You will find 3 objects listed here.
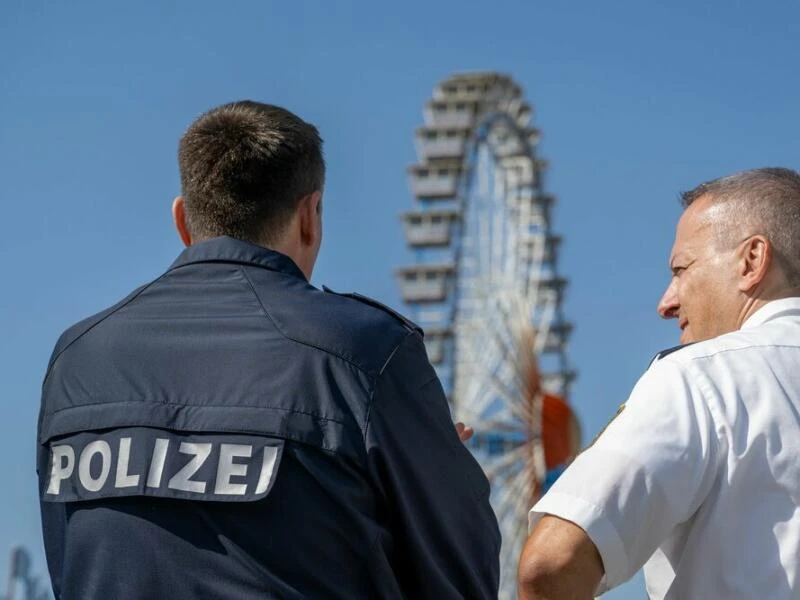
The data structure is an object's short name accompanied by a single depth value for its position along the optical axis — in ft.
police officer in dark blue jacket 13.08
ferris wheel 132.43
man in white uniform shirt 13.27
